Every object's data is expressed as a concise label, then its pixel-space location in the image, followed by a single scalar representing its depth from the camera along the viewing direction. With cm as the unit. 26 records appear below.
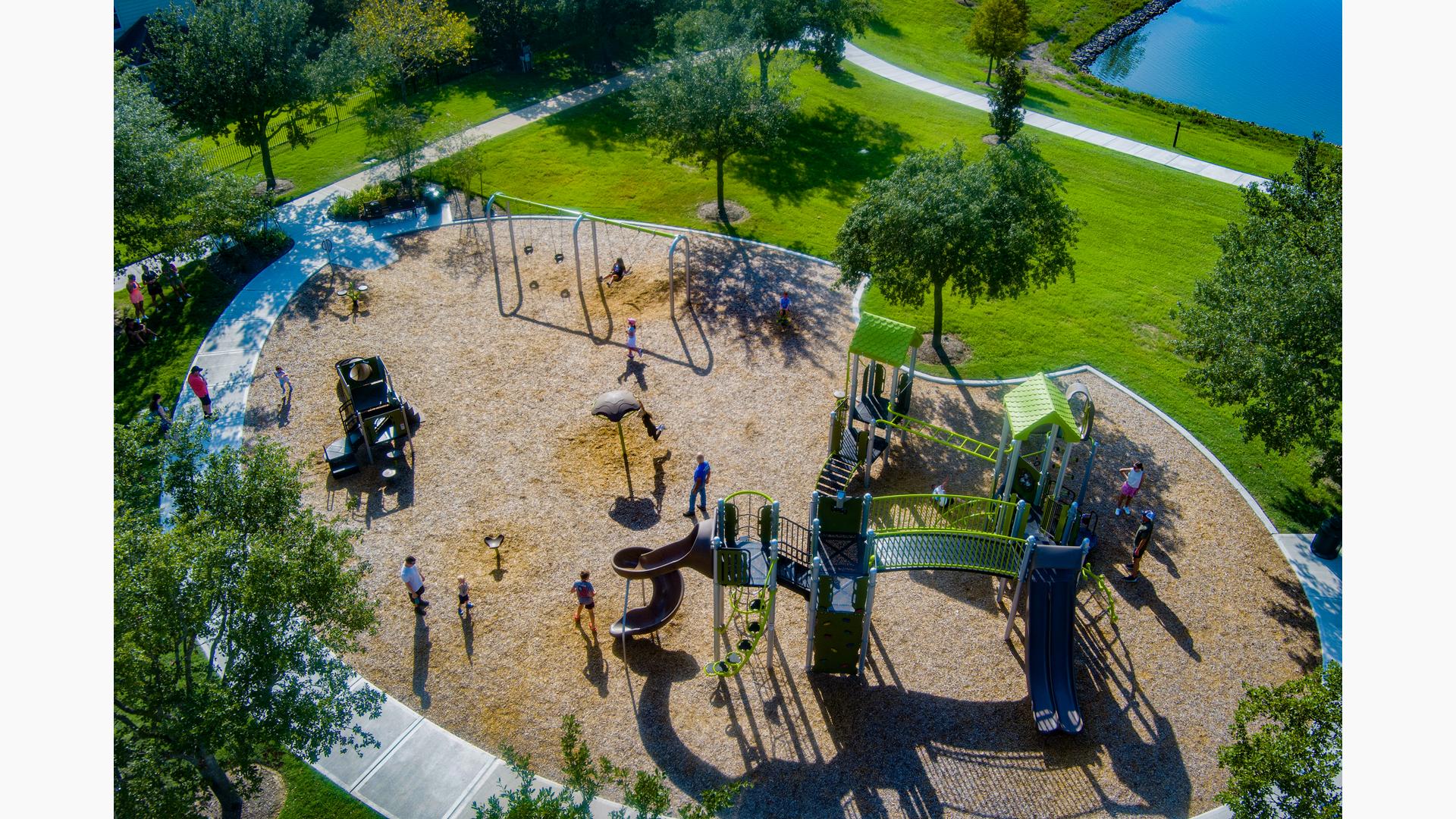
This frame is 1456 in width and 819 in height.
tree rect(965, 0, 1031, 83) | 4397
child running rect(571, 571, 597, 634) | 1733
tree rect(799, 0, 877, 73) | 3778
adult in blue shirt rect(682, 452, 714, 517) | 2017
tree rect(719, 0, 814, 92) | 3666
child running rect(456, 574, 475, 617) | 1789
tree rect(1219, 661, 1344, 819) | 1213
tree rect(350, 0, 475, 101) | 3647
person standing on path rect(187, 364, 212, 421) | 2253
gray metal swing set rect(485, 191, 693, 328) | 2659
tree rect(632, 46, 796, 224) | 3006
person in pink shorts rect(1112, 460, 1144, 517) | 2022
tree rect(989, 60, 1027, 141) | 3419
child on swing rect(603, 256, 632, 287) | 2867
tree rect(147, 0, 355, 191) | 2955
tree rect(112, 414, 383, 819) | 1165
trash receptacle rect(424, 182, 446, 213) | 3253
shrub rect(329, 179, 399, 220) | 3170
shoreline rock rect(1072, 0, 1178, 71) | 5500
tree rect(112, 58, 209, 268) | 2480
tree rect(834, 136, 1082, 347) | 2203
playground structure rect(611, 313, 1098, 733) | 1616
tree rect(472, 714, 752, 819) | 1142
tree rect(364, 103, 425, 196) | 3191
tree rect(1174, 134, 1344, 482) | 1778
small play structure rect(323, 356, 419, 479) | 2130
